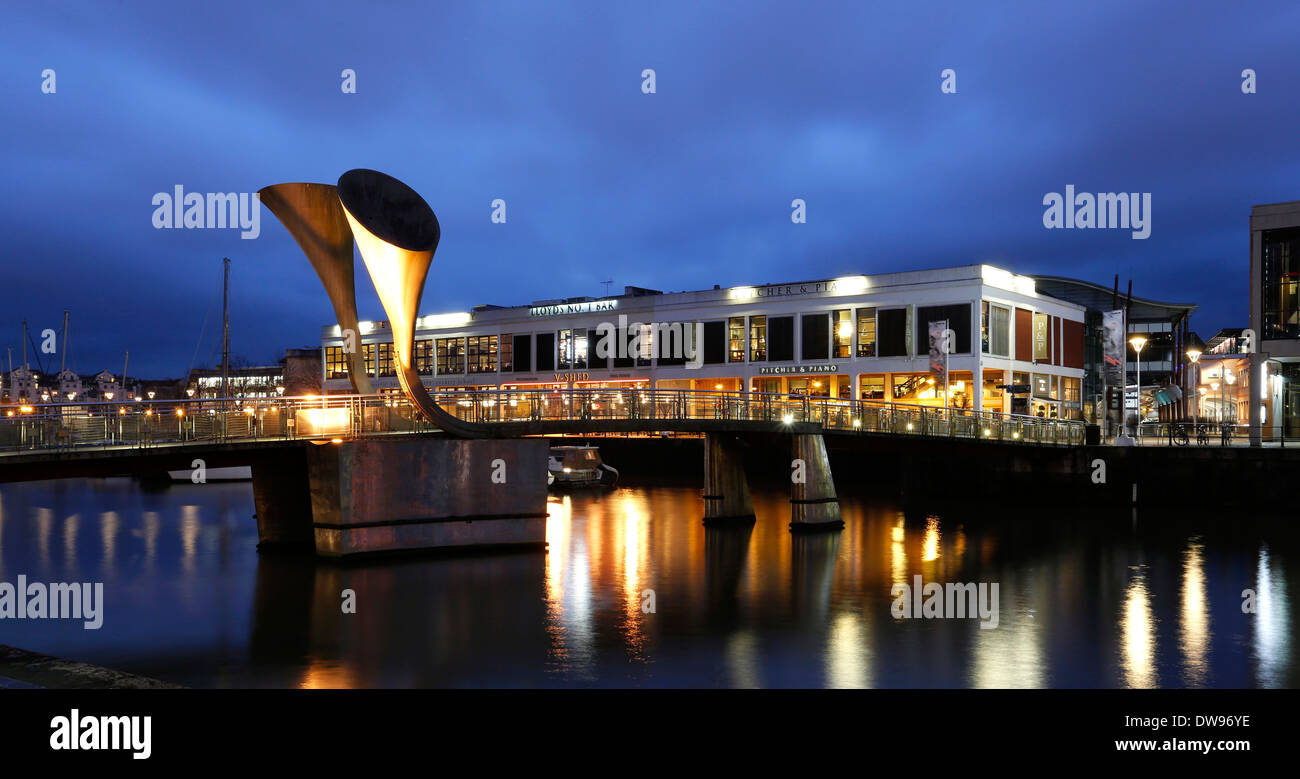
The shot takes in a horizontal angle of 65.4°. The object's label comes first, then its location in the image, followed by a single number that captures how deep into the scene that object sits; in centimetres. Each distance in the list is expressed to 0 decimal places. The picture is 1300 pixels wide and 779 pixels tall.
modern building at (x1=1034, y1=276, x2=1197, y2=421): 8975
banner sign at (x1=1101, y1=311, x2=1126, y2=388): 5088
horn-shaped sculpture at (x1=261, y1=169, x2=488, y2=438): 2847
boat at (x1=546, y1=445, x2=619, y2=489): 5975
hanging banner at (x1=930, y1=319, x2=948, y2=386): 5666
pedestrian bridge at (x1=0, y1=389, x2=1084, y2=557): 2520
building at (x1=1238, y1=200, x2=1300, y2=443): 5241
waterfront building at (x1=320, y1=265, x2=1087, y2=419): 6638
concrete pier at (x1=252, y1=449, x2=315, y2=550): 3284
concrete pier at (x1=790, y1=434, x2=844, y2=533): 3831
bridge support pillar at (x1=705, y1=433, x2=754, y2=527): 4094
